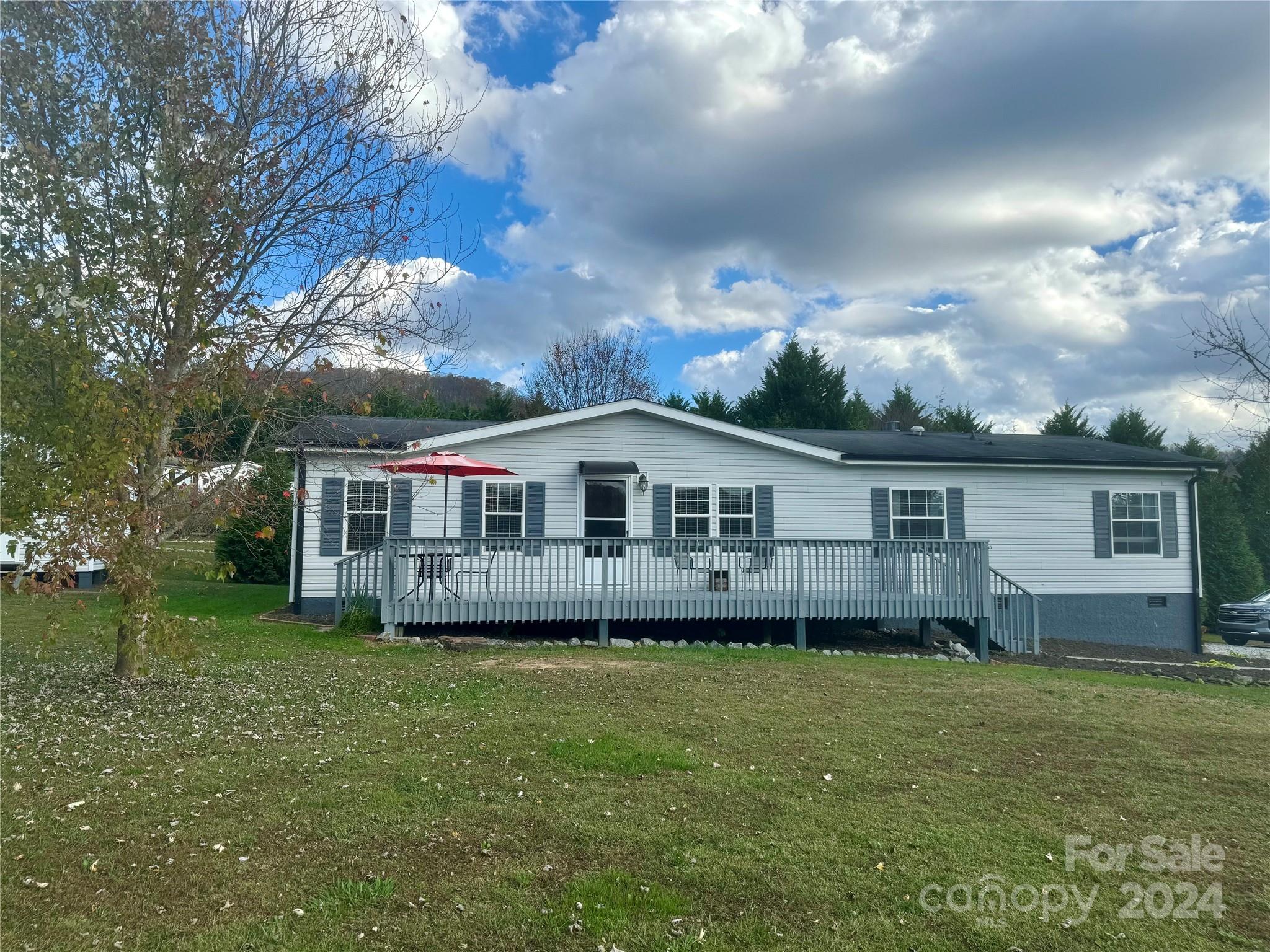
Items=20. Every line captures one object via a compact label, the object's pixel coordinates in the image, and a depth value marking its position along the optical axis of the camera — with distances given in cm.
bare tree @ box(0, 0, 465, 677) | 624
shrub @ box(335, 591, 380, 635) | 1210
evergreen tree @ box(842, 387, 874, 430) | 3136
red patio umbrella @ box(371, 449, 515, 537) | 1122
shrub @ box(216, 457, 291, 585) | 1462
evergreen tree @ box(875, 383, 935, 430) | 3956
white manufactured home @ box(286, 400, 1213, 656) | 1239
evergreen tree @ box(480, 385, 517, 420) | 2888
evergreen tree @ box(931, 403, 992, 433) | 3456
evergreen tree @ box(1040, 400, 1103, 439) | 3089
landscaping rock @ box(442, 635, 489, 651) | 1113
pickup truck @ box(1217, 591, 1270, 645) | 1862
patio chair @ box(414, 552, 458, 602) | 1159
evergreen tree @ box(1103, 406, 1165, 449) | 2698
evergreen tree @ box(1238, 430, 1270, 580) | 2539
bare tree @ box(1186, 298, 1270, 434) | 1091
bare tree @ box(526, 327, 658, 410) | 3447
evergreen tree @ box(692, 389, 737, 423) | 3356
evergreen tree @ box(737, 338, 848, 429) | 3123
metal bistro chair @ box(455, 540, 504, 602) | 1195
